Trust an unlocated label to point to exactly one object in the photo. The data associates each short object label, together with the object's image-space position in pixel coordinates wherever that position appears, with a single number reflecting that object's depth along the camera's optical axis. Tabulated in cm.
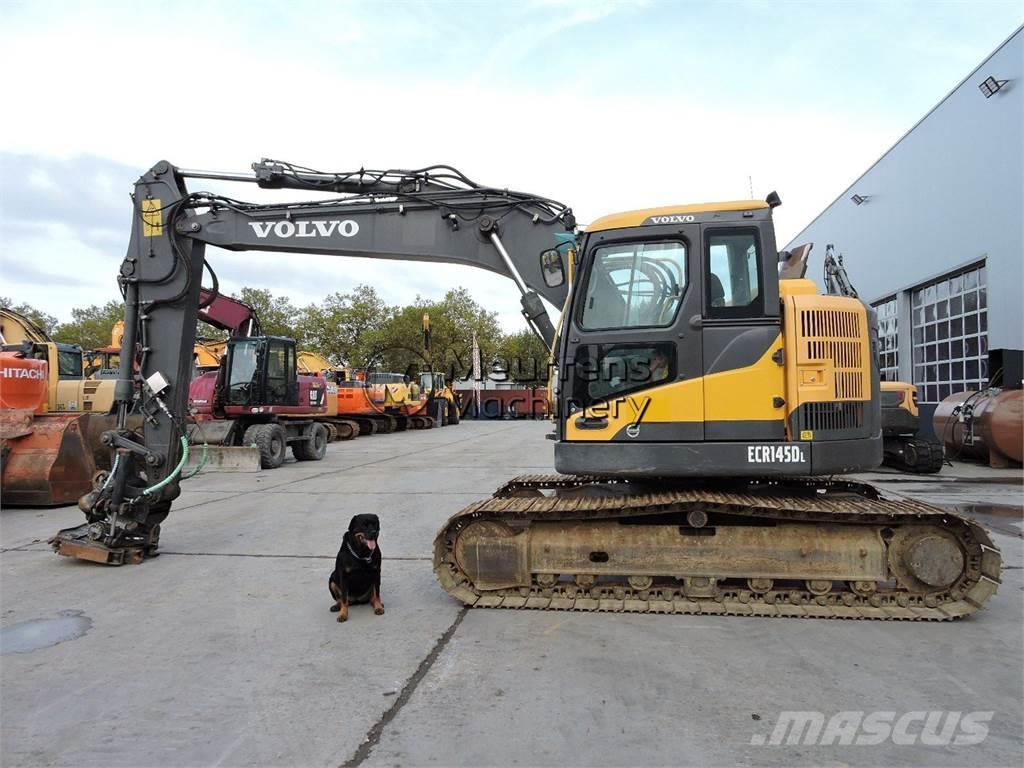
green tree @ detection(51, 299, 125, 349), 5539
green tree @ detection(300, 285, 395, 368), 4838
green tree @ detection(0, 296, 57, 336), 5549
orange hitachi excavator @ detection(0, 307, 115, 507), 925
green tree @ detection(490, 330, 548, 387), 5195
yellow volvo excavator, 456
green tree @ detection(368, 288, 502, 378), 4794
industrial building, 1434
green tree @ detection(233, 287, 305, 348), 4831
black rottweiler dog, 459
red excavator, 1452
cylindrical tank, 1287
